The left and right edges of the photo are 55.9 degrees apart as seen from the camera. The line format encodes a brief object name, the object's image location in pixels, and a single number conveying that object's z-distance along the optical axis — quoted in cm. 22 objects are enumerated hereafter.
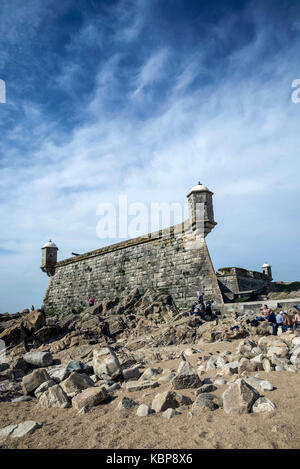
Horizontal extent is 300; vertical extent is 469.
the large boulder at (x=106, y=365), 589
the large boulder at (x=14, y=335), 1393
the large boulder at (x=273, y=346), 529
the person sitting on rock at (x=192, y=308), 1294
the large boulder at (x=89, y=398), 439
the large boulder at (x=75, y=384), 509
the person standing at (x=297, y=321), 785
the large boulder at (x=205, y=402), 356
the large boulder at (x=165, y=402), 376
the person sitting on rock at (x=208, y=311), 1235
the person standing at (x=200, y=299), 1324
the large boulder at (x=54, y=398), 469
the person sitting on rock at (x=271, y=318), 864
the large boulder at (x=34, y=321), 1483
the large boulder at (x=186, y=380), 446
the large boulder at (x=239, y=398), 331
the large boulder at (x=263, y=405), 328
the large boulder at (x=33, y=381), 574
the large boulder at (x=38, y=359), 846
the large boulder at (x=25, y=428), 368
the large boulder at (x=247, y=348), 566
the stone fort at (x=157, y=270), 1446
